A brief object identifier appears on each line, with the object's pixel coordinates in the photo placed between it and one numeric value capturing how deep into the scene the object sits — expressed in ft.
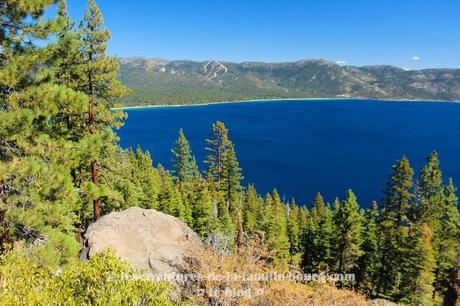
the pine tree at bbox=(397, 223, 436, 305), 110.93
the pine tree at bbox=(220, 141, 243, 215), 157.70
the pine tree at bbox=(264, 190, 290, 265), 133.76
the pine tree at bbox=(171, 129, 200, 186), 199.31
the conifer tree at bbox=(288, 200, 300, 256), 179.32
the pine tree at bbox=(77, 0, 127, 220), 53.88
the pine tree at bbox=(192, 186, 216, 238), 134.00
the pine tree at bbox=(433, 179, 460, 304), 126.21
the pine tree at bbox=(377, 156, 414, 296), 120.47
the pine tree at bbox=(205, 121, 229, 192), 157.07
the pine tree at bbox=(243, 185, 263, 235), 159.48
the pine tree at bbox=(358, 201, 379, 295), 132.82
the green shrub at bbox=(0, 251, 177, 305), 21.45
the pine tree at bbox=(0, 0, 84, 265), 35.12
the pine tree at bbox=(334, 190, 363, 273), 121.19
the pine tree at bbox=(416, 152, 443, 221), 138.31
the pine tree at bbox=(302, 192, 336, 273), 136.87
